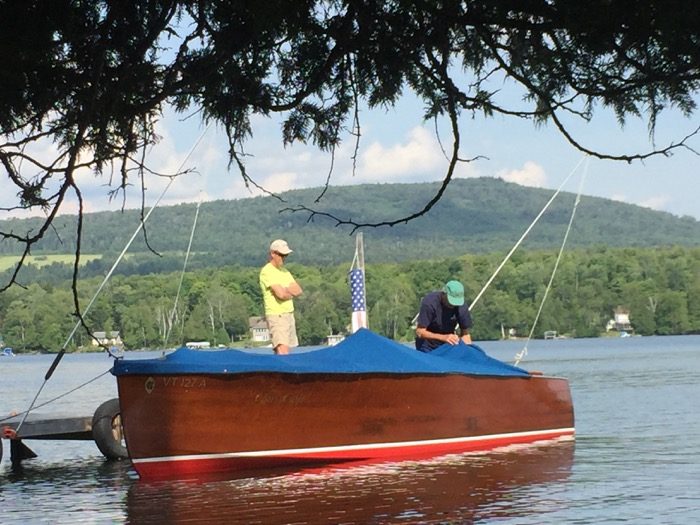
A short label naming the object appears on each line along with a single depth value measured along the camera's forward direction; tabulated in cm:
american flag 2330
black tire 1802
